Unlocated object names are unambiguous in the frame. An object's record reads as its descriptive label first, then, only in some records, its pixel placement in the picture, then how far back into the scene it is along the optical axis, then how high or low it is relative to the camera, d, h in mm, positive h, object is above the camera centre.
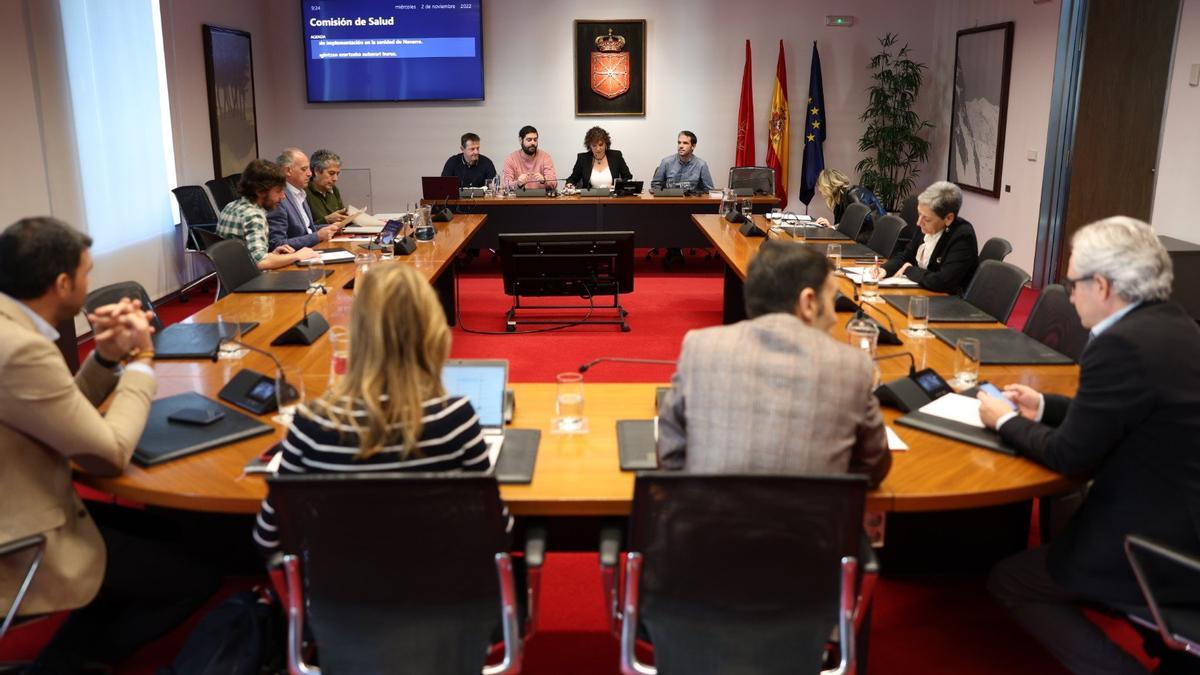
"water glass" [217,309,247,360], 3251 -733
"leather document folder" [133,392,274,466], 2389 -783
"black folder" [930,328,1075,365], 3174 -751
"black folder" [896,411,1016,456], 2432 -781
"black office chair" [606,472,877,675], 1781 -853
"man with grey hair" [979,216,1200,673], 2105 -691
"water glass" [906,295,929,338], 3449 -671
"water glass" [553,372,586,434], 2600 -758
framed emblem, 10039 +595
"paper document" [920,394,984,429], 2600 -768
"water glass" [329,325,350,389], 2647 -629
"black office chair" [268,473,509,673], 1779 -839
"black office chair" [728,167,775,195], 8984 -490
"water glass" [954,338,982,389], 2920 -721
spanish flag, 10125 -56
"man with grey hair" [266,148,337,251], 5594 -531
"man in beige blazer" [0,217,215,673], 2107 -707
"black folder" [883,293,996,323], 3760 -733
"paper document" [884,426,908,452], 2438 -793
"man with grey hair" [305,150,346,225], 6598 -406
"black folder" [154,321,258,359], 3250 -743
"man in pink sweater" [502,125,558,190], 9188 -398
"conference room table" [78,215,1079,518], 2188 -811
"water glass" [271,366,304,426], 2621 -732
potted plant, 9922 -25
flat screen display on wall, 9922 +772
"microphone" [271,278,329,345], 3404 -720
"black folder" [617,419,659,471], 2338 -796
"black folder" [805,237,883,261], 5410 -710
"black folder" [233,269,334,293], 4355 -710
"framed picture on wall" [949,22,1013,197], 8484 +169
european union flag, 10156 -119
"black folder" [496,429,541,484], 2270 -801
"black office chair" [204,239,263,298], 4344 -627
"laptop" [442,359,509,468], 2576 -690
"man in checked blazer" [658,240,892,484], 1942 -546
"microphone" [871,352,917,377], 2859 -741
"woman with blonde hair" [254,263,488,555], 1881 -536
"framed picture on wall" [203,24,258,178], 8344 +251
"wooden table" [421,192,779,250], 8461 -768
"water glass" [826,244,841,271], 4898 -642
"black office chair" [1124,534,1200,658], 2051 -996
